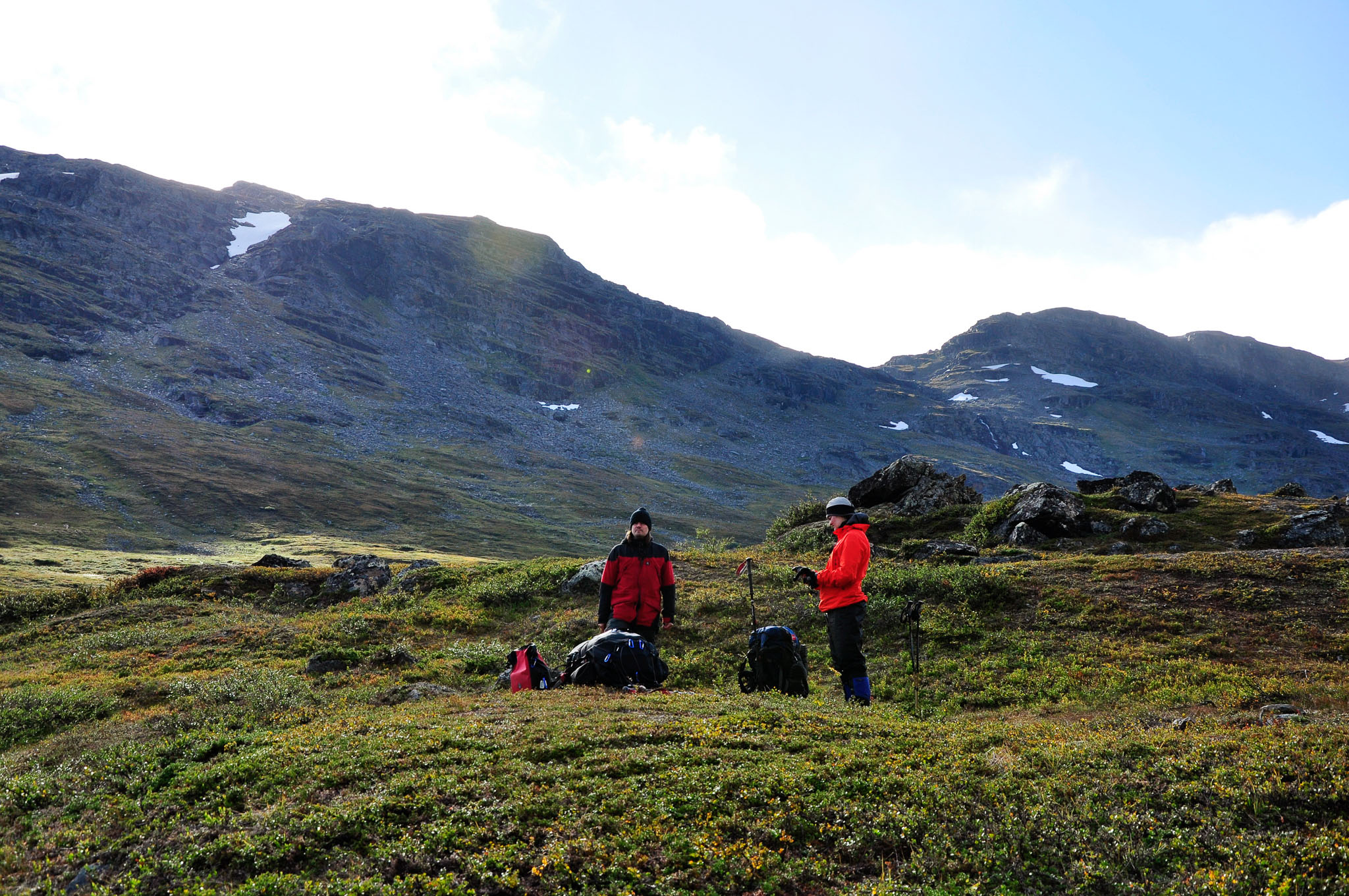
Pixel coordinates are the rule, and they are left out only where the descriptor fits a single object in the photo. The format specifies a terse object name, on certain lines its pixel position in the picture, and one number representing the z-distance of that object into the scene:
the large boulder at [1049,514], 30.16
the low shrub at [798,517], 39.06
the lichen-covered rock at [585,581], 26.06
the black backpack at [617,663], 13.60
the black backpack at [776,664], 13.91
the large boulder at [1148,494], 32.53
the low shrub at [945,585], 19.96
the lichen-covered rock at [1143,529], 28.95
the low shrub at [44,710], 12.36
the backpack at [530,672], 14.25
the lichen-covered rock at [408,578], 29.19
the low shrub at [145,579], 28.53
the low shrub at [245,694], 12.89
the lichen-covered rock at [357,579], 29.52
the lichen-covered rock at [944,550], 27.27
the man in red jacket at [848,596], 12.75
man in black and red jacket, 14.33
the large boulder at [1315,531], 26.16
